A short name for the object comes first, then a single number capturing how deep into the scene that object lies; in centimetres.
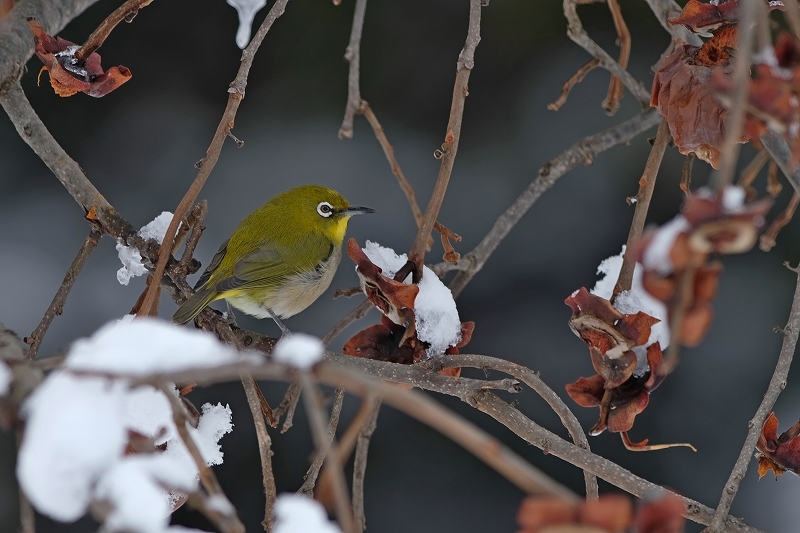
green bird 455
